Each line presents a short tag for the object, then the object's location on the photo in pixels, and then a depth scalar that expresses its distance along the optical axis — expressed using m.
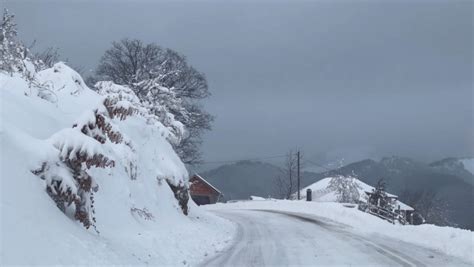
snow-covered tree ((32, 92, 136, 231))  10.41
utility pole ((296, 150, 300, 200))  76.90
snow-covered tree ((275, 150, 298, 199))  94.54
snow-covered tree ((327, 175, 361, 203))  88.86
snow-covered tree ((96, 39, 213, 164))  51.66
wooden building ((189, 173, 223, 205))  90.03
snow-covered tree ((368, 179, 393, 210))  57.00
